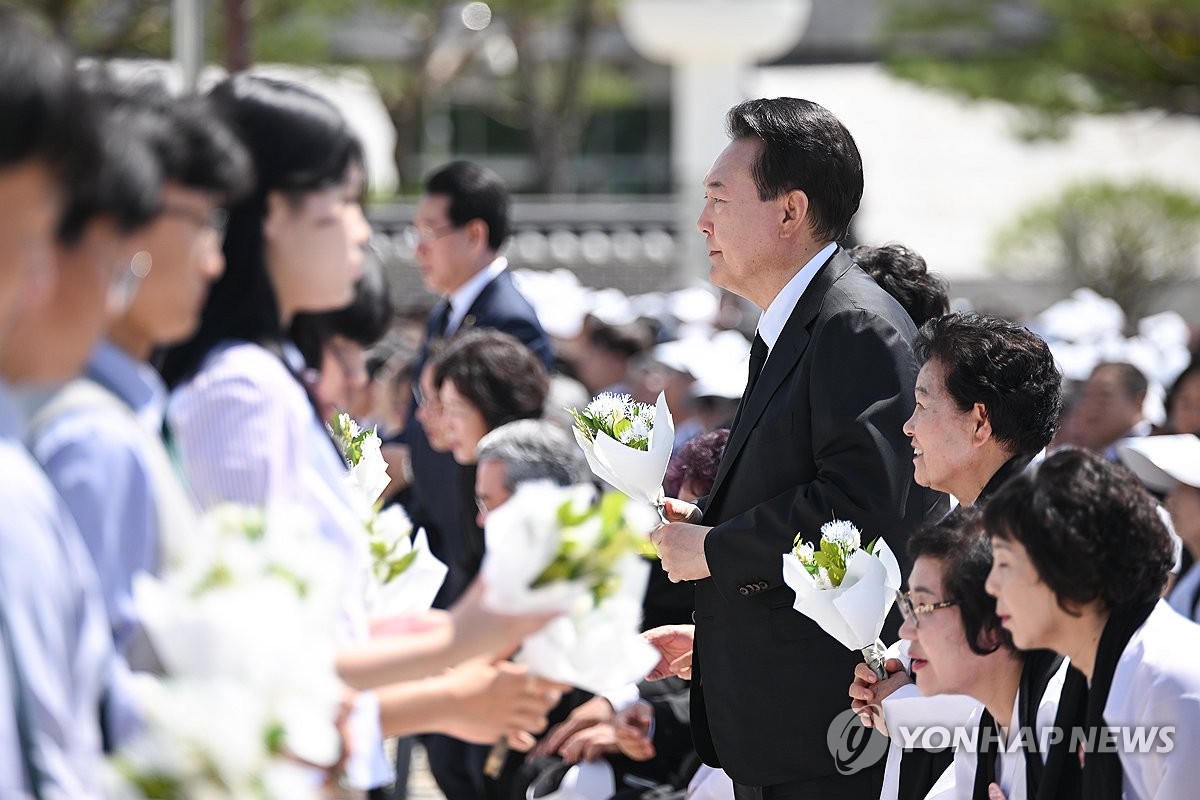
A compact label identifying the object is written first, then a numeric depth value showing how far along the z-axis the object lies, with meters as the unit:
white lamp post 36.25
